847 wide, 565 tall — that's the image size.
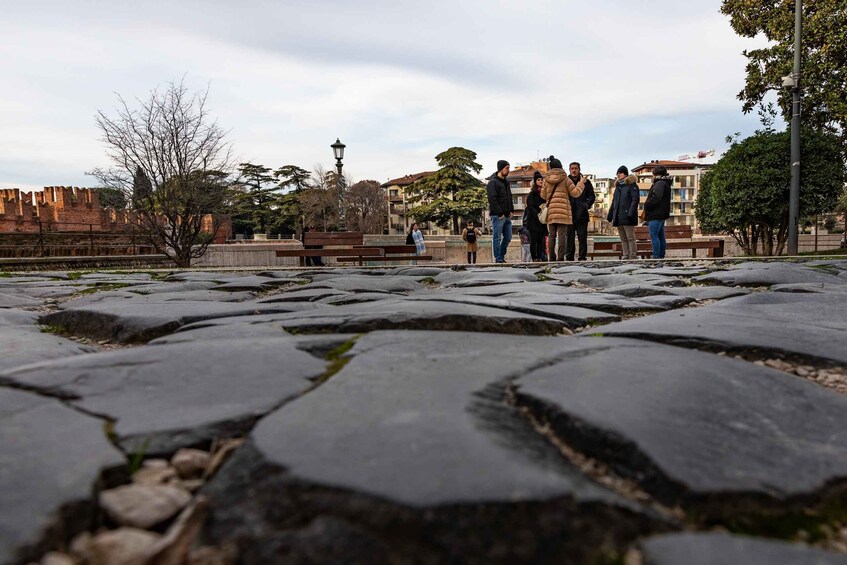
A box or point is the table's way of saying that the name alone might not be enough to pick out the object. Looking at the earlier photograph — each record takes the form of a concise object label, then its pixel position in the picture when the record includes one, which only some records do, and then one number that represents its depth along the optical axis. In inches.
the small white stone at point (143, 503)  28.3
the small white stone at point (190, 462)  33.5
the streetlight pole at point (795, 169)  463.5
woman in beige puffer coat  332.5
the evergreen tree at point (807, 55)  561.6
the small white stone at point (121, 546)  24.7
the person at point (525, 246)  480.6
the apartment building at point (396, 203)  3314.5
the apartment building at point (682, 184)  3331.7
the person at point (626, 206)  336.5
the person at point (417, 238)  557.4
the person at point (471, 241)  565.0
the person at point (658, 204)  335.3
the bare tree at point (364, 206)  2206.0
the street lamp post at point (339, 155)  669.3
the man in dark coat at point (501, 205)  346.6
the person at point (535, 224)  378.3
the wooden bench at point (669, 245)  483.5
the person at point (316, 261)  526.6
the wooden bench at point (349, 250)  446.0
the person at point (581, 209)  352.2
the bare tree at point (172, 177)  479.5
